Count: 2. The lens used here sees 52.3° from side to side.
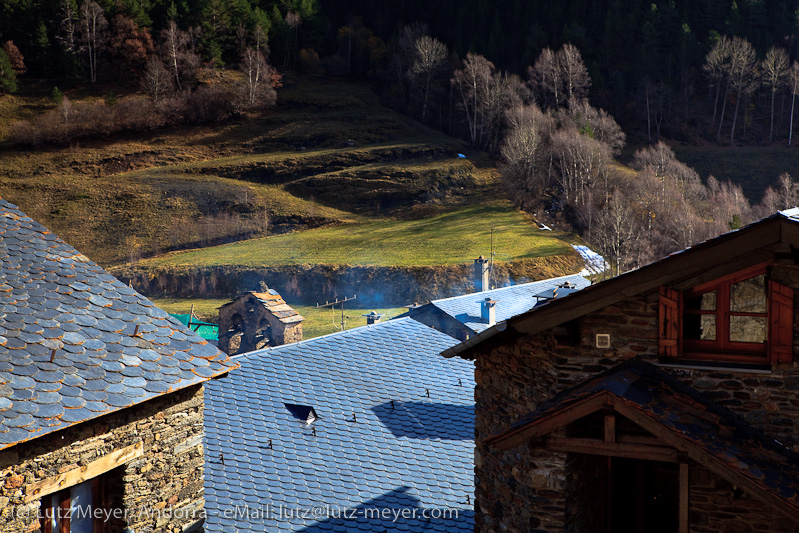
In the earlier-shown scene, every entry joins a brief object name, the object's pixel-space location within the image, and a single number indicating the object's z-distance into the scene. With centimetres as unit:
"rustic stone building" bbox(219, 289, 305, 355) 3441
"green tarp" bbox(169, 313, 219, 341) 3348
